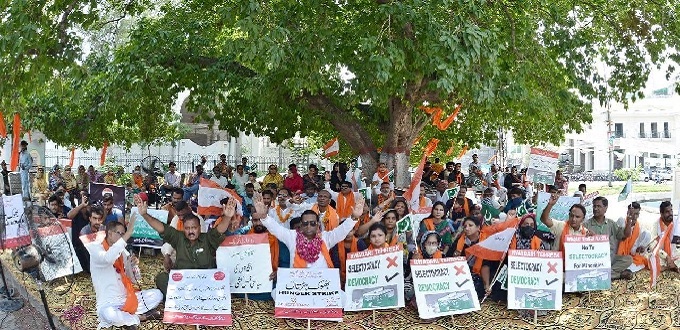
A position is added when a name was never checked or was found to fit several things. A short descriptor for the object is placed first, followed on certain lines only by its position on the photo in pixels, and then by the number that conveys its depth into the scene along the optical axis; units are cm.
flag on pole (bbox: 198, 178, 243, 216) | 996
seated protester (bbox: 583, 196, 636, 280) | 862
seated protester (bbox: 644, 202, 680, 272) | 930
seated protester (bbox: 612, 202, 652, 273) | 891
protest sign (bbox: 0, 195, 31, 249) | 862
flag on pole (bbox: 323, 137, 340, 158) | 1839
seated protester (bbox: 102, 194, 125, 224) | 920
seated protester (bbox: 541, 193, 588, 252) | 800
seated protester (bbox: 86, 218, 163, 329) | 678
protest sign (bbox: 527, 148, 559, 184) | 1265
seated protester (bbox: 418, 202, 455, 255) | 846
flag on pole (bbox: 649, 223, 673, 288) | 834
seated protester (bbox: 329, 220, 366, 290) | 786
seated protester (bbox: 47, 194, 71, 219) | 1066
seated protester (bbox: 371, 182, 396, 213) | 1091
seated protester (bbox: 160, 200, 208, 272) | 809
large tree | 930
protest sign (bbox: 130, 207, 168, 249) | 1042
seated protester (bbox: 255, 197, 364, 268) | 749
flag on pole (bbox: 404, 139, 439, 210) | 1043
